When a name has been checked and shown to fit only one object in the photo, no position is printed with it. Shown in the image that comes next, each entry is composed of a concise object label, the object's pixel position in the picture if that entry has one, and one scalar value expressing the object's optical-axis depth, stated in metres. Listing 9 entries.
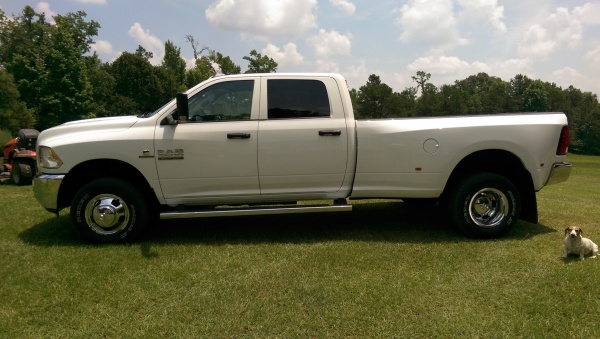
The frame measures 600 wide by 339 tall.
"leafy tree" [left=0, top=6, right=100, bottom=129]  36.91
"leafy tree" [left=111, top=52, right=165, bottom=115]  55.12
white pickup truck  4.71
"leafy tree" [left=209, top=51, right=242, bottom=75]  51.15
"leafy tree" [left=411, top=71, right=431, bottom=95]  88.72
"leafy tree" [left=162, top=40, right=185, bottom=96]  54.28
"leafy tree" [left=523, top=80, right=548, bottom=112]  81.38
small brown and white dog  4.10
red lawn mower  10.33
